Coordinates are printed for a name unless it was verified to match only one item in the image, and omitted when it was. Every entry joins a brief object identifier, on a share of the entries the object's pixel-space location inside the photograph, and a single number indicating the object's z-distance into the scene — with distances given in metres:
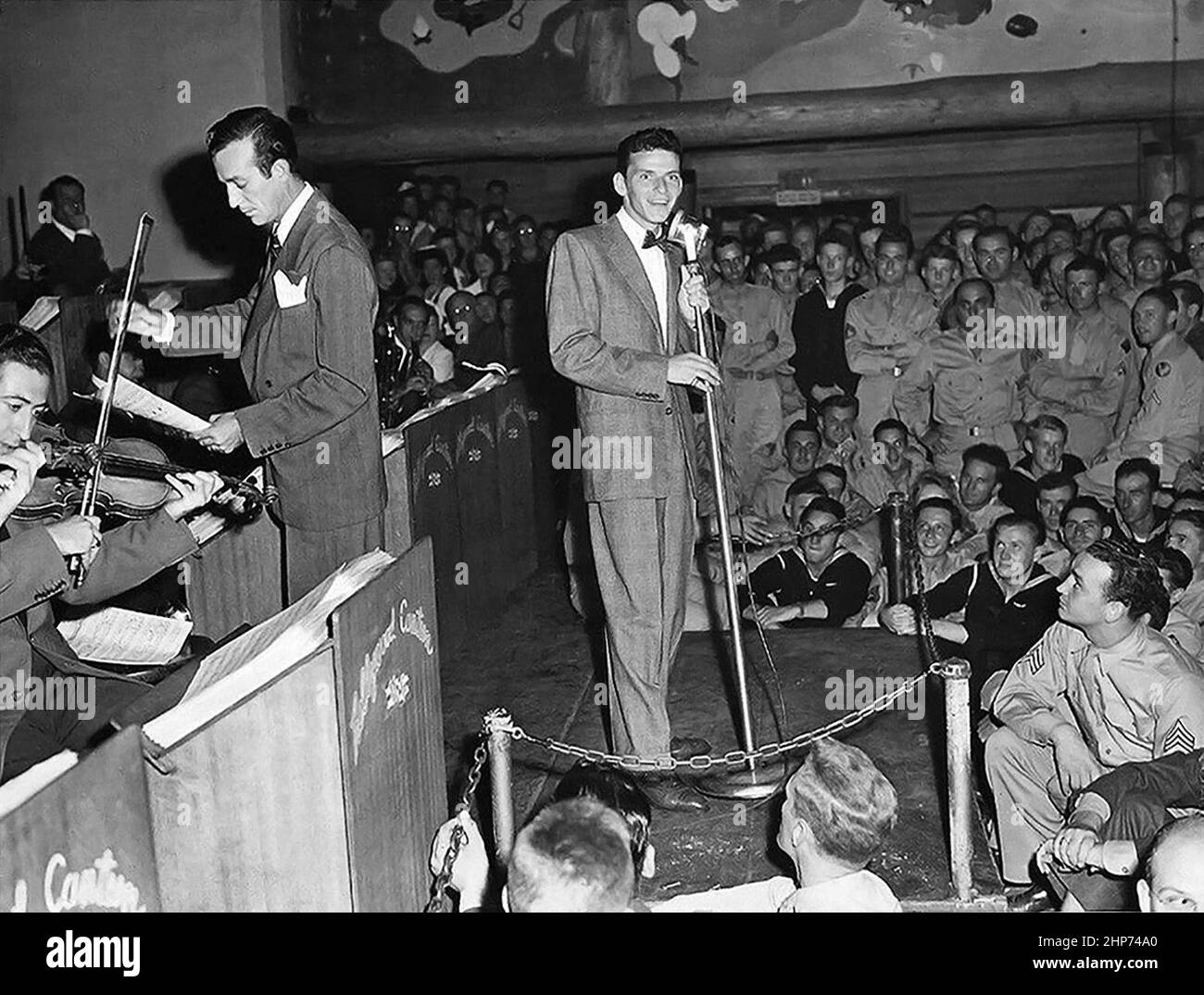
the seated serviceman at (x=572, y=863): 2.32
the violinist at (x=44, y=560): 2.72
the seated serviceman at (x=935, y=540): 5.49
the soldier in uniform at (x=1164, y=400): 6.71
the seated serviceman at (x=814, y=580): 5.54
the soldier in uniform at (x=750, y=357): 7.51
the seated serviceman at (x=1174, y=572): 4.71
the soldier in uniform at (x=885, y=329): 7.48
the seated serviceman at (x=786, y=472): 6.74
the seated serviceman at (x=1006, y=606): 4.64
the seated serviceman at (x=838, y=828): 2.69
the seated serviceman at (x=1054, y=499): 5.46
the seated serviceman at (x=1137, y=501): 5.45
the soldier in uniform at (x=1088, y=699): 3.48
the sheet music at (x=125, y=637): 3.54
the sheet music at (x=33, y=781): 1.97
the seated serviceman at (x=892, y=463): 6.64
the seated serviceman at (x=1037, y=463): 5.96
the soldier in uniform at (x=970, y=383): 7.20
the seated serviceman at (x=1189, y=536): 4.99
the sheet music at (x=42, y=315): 6.15
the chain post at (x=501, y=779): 3.25
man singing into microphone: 3.59
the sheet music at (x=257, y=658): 2.51
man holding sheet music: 3.37
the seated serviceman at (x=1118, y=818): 3.09
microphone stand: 3.66
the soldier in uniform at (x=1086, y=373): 7.17
